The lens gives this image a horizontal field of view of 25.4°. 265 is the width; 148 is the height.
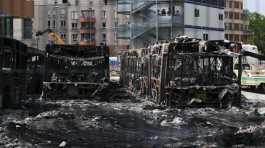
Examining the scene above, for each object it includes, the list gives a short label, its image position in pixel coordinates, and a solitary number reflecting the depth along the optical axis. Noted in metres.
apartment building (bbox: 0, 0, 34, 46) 48.16
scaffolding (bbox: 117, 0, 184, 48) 63.81
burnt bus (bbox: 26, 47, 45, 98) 31.08
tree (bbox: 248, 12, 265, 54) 103.56
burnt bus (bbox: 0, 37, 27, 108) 20.55
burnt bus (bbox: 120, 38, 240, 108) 22.61
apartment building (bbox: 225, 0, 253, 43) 105.62
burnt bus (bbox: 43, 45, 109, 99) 26.23
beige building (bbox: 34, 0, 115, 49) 101.06
